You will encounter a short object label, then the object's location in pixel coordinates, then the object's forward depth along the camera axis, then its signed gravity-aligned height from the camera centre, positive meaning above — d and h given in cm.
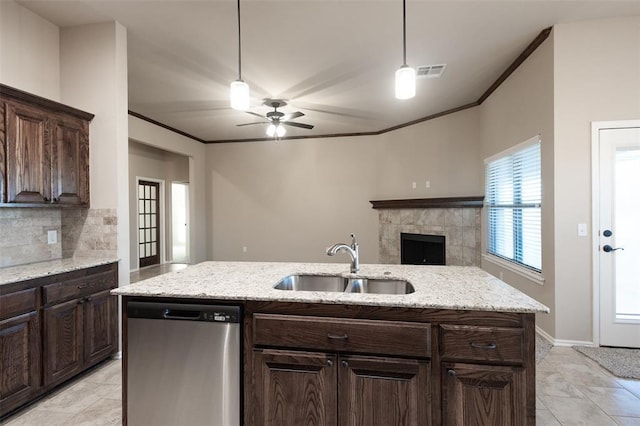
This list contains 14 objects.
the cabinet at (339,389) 140 -84
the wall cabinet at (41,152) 223 +50
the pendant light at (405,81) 187 +80
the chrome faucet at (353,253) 193 -27
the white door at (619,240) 279 -29
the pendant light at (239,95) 202 +78
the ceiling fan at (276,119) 440 +134
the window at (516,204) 329 +6
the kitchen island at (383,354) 136 -67
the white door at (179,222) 761 -23
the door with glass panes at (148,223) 669 -21
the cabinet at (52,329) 193 -83
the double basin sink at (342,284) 190 -47
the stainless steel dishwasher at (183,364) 154 -77
